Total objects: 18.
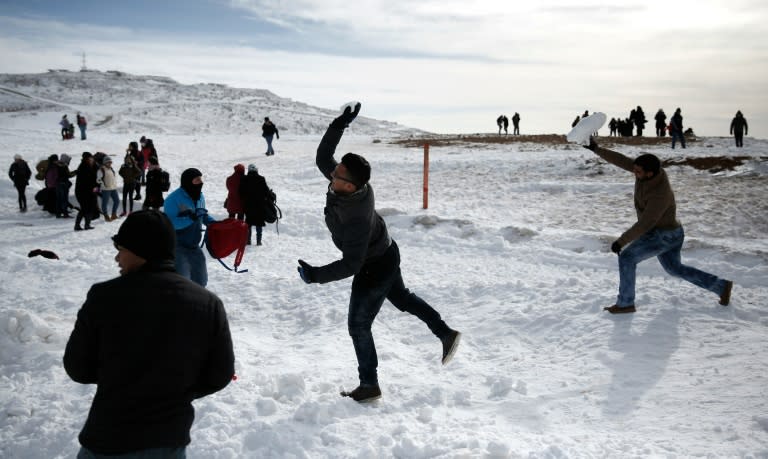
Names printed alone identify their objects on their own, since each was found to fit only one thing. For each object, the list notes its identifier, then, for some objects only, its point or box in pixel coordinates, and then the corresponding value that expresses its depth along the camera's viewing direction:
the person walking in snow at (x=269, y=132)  23.86
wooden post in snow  11.77
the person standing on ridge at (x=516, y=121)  40.41
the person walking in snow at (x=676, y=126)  21.50
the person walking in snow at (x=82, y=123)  27.28
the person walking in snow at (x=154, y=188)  11.57
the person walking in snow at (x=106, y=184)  13.05
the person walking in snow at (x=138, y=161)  15.65
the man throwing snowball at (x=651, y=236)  5.51
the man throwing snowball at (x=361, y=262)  3.67
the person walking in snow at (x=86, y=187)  12.41
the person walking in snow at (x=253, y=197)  10.52
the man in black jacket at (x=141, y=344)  2.08
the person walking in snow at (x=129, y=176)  14.10
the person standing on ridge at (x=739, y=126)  21.55
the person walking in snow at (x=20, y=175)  14.45
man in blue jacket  5.26
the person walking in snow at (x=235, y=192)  10.73
